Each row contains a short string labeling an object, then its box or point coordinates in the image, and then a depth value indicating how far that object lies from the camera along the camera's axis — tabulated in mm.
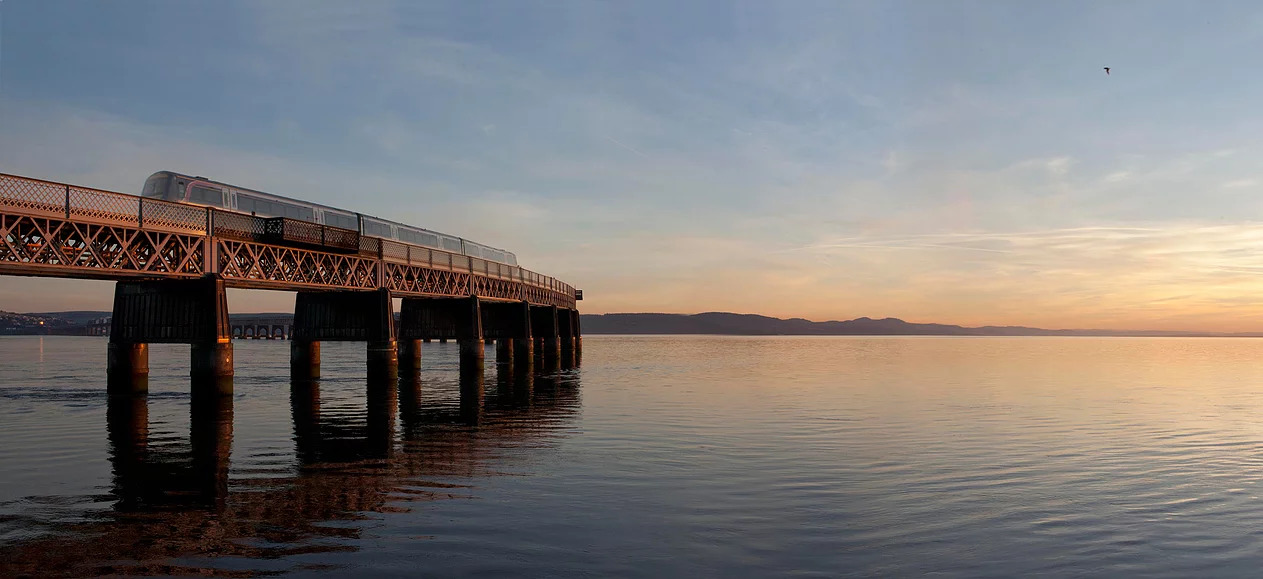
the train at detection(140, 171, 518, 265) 41719
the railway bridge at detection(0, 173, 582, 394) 32875
